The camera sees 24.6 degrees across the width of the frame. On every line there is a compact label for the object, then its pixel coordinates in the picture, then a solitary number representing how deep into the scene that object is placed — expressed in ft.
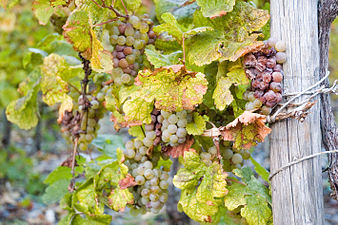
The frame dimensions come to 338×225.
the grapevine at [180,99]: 4.00
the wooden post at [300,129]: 4.02
